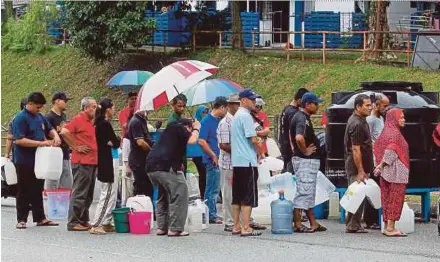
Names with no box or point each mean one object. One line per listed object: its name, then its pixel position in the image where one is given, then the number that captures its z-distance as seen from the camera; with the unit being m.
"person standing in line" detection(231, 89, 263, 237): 13.55
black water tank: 15.04
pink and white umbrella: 14.38
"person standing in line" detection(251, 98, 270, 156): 14.40
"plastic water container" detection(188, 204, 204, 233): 14.32
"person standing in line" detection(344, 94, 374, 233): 13.71
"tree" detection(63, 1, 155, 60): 35.28
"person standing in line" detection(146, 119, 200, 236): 13.70
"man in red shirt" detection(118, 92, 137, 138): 15.88
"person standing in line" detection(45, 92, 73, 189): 15.96
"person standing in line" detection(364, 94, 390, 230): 14.45
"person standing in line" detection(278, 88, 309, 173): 14.65
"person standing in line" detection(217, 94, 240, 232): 14.16
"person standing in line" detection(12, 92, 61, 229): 14.57
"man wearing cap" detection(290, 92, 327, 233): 13.86
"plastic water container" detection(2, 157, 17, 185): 16.44
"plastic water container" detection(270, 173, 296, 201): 14.62
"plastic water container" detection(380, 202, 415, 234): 13.91
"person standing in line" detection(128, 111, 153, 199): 14.62
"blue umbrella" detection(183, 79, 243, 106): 17.97
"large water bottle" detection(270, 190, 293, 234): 13.98
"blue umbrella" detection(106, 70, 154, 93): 20.22
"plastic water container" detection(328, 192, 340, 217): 16.08
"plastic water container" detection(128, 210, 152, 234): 14.13
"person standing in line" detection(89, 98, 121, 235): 14.21
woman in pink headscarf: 13.51
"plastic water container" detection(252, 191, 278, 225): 14.95
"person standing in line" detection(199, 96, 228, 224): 15.03
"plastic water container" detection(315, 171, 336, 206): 14.55
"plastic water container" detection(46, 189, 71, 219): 15.73
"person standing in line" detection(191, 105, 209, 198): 15.45
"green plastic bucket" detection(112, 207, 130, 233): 14.22
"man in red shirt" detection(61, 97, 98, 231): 14.27
